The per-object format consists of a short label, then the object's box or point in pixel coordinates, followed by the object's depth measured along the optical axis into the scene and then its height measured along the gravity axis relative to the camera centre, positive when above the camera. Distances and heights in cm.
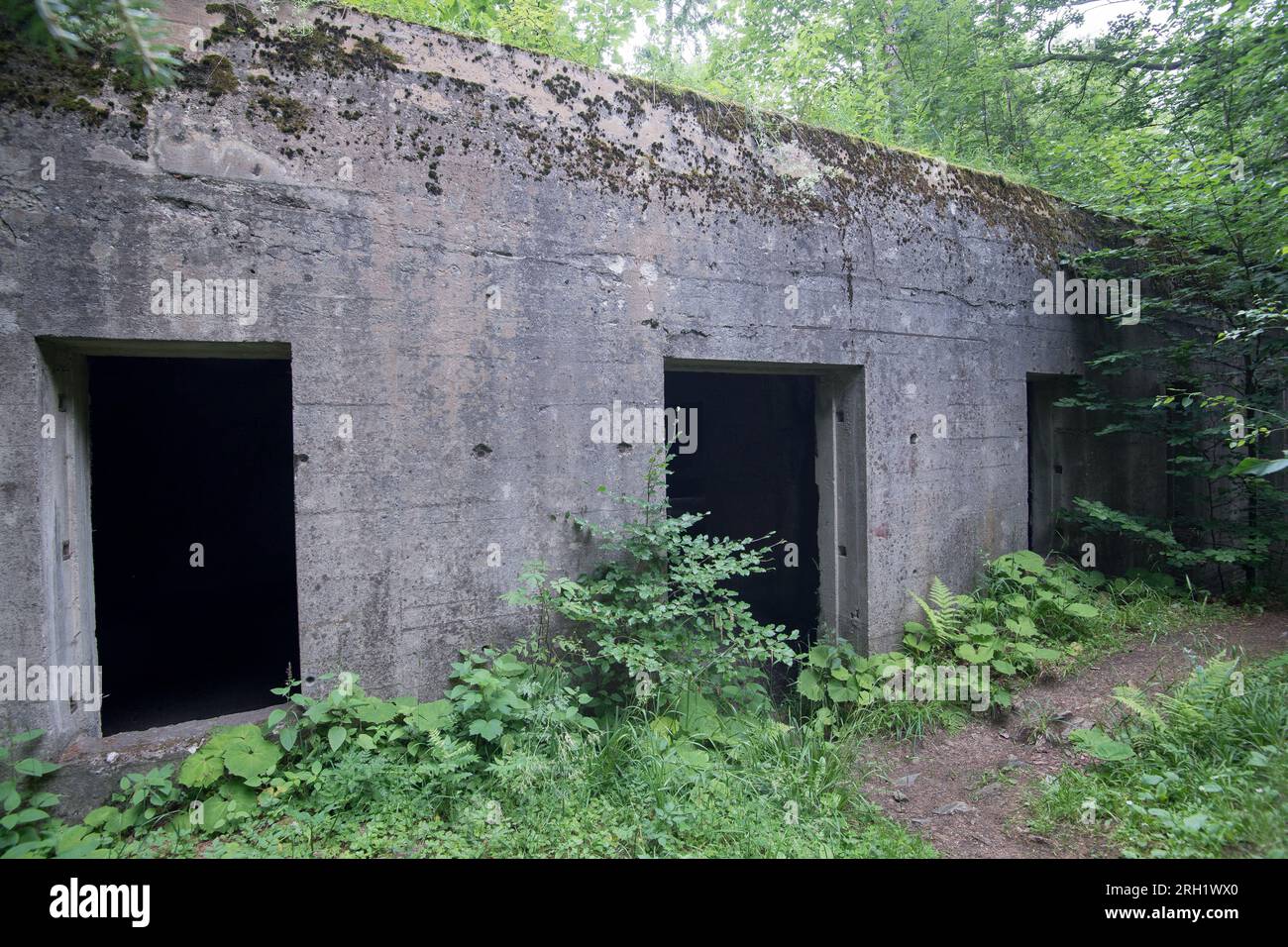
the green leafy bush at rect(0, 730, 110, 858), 237 -135
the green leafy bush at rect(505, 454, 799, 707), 345 -84
